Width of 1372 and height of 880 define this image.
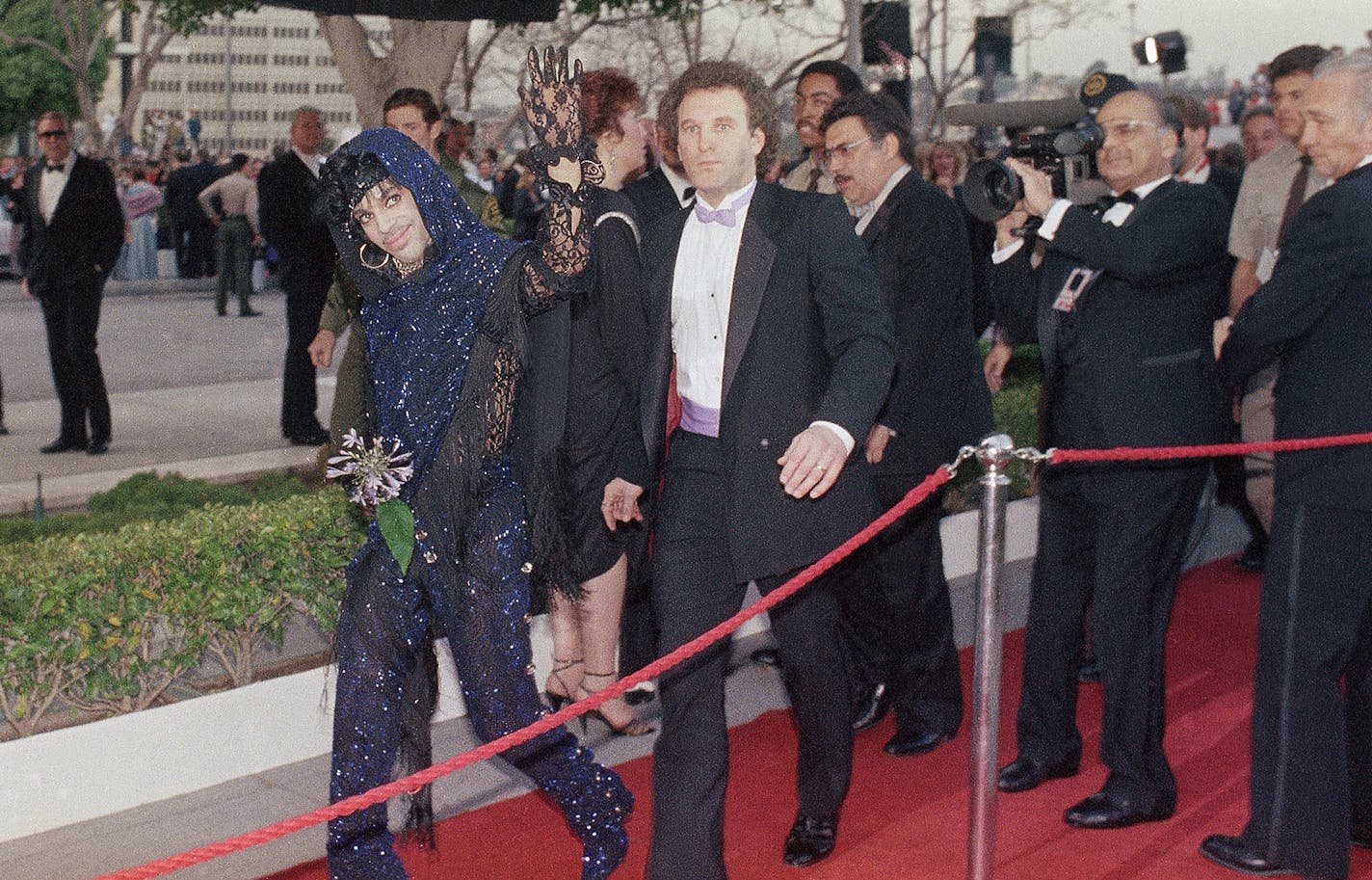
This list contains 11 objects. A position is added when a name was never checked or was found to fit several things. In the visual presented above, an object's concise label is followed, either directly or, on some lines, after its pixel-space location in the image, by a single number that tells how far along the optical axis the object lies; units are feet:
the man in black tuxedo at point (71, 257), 31.86
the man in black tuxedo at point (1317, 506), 13.29
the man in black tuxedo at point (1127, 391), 14.64
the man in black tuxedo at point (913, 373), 17.19
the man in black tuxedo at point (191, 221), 75.15
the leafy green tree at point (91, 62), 121.90
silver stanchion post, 11.61
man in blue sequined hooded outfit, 12.34
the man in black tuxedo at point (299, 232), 31.68
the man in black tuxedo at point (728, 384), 13.04
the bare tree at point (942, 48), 89.20
